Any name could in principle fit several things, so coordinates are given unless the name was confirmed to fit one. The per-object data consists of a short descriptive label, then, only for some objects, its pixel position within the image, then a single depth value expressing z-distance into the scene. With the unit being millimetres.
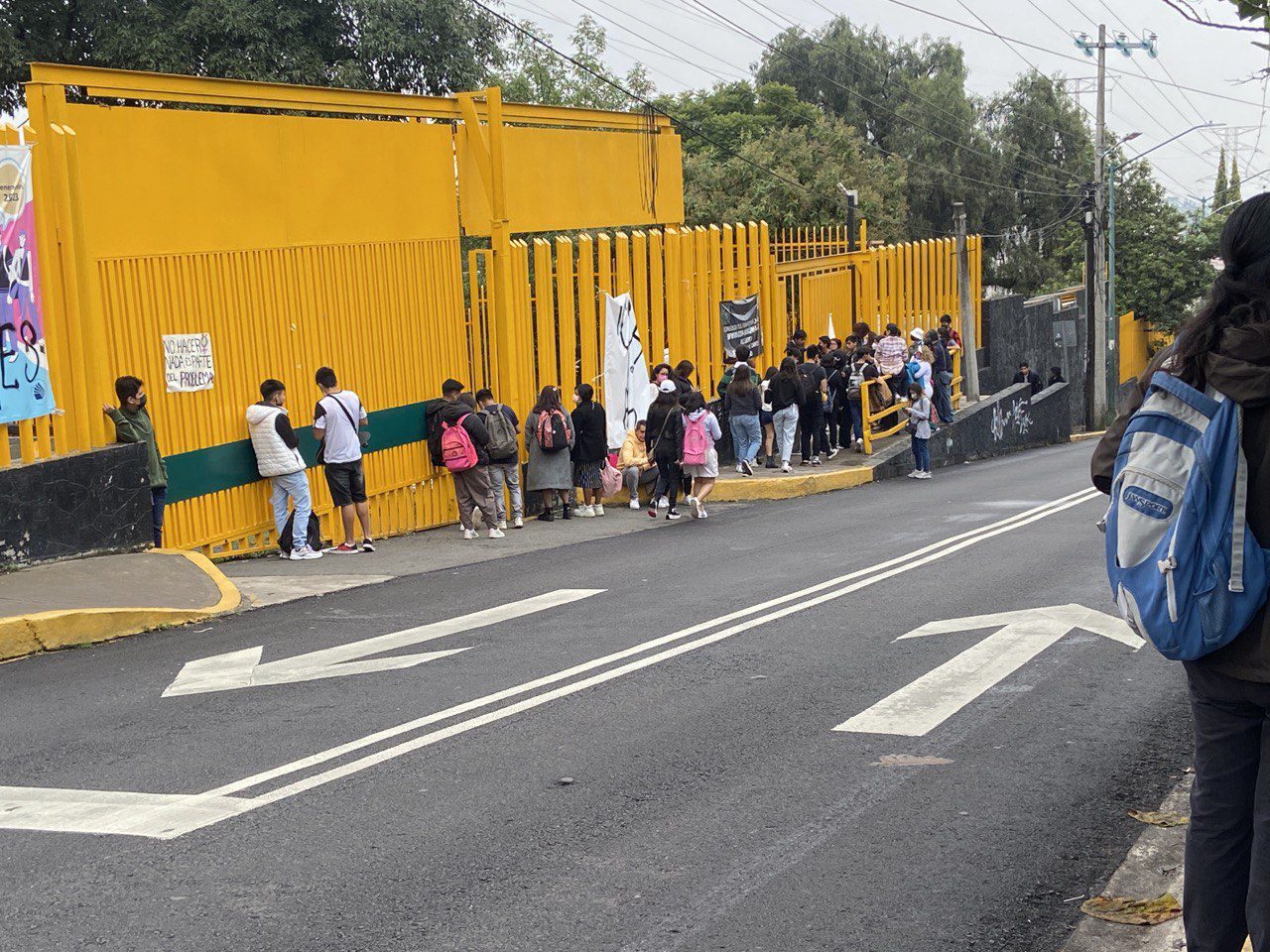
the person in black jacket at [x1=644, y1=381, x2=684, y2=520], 17828
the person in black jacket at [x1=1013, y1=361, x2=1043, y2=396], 34406
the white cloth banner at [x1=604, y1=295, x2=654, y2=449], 19984
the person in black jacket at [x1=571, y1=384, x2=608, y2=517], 18297
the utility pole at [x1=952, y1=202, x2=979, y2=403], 31453
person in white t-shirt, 14758
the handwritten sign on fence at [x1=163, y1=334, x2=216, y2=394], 13500
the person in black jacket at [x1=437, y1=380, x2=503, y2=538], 16203
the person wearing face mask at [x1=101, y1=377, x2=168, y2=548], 12578
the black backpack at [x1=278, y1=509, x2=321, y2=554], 14578
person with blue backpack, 3354
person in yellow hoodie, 18750
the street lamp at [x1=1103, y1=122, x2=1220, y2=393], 44344
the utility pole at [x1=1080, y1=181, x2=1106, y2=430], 38312
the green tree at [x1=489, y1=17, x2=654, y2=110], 45719
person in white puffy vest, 14141
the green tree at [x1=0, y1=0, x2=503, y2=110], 24094
